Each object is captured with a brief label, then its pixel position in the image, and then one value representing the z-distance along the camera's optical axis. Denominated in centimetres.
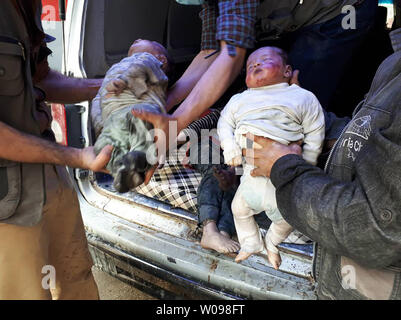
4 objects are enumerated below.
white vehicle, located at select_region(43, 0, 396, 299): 176
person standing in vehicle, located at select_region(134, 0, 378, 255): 156
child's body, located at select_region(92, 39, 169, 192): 118
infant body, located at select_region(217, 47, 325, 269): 155
